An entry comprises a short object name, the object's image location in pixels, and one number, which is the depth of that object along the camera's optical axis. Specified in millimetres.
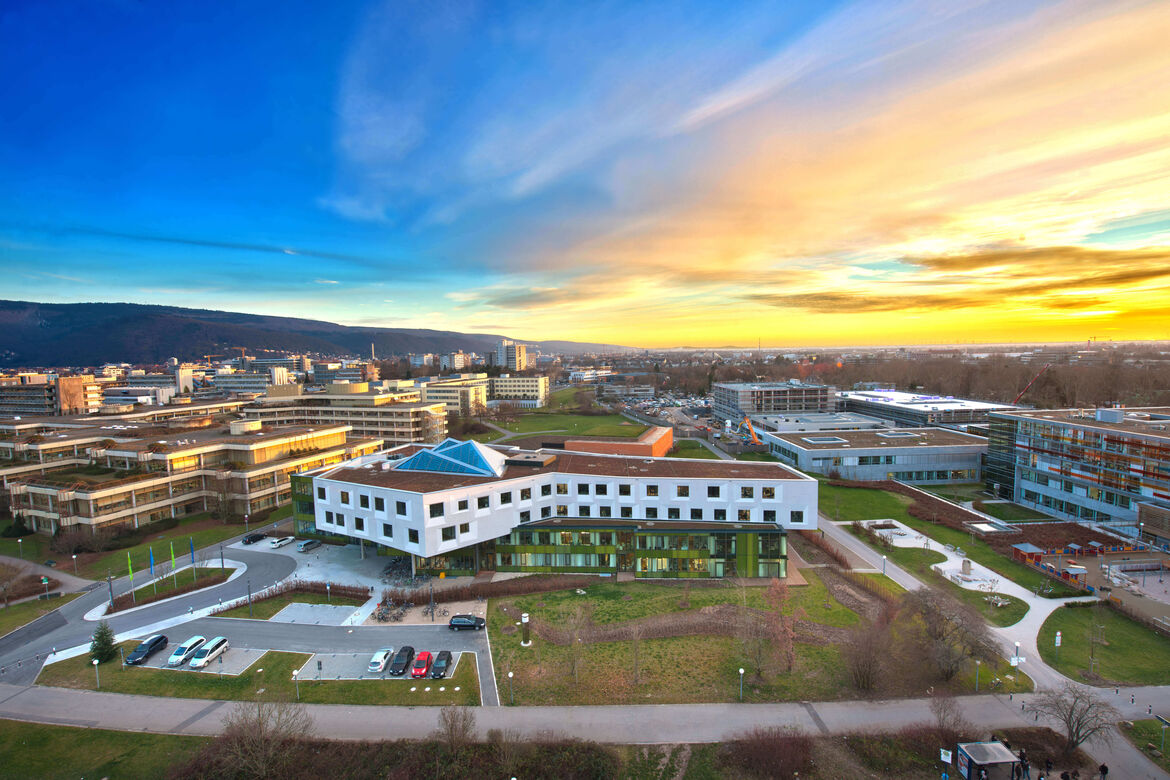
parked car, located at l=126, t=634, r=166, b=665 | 26484
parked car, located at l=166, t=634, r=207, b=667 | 26125
